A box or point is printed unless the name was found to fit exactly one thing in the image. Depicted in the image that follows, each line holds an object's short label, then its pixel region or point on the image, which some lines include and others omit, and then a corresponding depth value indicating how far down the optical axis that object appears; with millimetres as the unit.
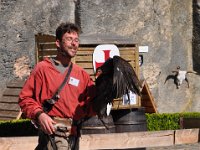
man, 6683
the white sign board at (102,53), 15911
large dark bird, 6718
